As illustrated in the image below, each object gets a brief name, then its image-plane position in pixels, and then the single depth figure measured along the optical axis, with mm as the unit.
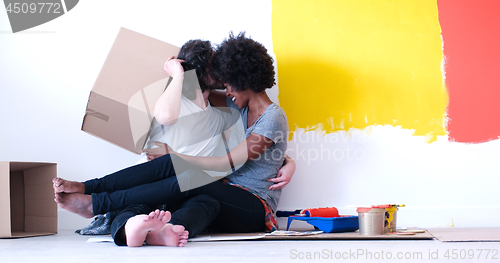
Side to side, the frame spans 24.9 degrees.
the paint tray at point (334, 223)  5215
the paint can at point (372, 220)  5081
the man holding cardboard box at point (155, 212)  4691
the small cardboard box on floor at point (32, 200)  5443
